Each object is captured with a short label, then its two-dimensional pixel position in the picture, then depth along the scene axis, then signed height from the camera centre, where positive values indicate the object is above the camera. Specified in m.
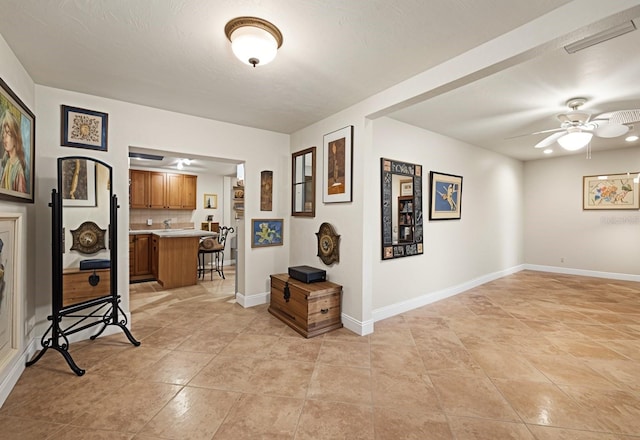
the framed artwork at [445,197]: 3.96 +0.35
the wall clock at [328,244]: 3.21 -0.29
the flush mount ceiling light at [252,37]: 1.69 +1.13
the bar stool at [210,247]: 5.51 -0.56
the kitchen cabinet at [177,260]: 4.75 -0.72
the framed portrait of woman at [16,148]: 1.88 +0.54
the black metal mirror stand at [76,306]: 2.26 -0.77
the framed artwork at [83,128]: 2.64 +0.89
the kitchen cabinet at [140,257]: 5.21 -0.72
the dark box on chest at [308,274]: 3.19 -0.64
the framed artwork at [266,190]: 3.89 +0.42
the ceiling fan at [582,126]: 2.78 +1.01
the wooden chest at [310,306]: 2.88 -0.94
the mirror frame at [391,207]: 3.36 +0.16
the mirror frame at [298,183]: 3.57 +0.51
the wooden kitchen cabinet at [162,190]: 6.00 +0.67
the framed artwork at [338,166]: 3.03 +0.62
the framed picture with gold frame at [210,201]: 7.00 +0.47
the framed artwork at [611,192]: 5.23 +0.56
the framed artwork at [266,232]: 3.83 -0.18
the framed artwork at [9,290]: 1.90 -0.51
